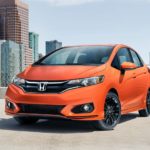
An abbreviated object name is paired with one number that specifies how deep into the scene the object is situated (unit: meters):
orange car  7.22
